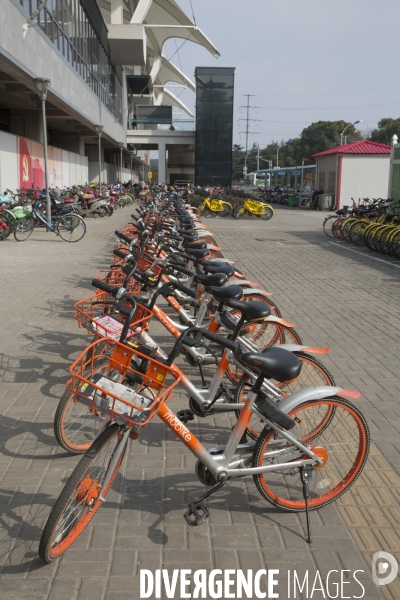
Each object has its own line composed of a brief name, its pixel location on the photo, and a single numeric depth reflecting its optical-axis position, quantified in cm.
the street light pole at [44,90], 1495
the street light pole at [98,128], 2612
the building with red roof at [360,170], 2820
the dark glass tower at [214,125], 4291
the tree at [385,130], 5894
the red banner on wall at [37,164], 1933
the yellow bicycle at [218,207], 2545
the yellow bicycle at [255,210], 2456
